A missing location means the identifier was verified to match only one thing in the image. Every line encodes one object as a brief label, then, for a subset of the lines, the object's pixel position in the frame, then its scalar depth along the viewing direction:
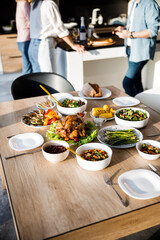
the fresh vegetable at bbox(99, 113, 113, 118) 1.48
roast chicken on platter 1.20
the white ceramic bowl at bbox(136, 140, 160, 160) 1.09
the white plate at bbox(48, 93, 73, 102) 1.81
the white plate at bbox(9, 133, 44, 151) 1.21
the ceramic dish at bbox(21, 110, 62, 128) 1.39
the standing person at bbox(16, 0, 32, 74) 3.31
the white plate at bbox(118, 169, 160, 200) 0.91
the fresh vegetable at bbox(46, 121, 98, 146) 1.20
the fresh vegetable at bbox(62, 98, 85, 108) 1.56
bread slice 1.80
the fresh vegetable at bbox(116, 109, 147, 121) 1.39
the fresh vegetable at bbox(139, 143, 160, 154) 1.13
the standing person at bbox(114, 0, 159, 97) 2.43
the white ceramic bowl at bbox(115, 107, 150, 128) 1.34
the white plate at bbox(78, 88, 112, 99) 1.82
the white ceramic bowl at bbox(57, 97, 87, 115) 1.52
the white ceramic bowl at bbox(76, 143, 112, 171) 1.02
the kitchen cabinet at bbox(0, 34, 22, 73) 4.74
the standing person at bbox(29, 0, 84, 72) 2.48
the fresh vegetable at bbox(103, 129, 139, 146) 1.22
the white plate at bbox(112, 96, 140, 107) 1.67
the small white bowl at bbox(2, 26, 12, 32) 4.86
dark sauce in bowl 1.12
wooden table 0.80
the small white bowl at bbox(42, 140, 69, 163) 1.07
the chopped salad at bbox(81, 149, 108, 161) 1.06
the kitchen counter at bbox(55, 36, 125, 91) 2.94
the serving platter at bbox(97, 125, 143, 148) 1.21
